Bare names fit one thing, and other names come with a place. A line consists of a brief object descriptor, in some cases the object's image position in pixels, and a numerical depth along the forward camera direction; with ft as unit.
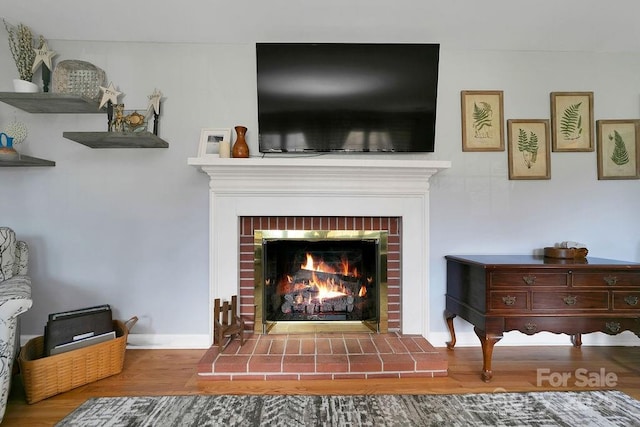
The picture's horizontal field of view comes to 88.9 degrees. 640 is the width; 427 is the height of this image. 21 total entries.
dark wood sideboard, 6.10
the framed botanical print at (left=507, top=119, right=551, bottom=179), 7.88
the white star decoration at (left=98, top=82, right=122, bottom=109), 7.08
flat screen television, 7.41
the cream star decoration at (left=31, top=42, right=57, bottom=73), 7.11
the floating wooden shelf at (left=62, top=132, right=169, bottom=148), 6.88
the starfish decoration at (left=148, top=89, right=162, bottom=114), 7.45
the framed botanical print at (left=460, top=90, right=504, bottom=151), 7.87
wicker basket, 5.41
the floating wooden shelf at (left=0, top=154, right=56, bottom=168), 6.75
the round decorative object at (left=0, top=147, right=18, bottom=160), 6.64
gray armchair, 4.57
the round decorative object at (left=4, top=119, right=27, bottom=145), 7.35
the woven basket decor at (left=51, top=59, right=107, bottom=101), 7.22
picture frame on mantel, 7.59
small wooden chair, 6.72
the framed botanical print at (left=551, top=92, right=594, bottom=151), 7.92
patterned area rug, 4.91
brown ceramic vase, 7.30
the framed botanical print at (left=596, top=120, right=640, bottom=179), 7.93
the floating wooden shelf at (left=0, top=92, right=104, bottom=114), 6.65
